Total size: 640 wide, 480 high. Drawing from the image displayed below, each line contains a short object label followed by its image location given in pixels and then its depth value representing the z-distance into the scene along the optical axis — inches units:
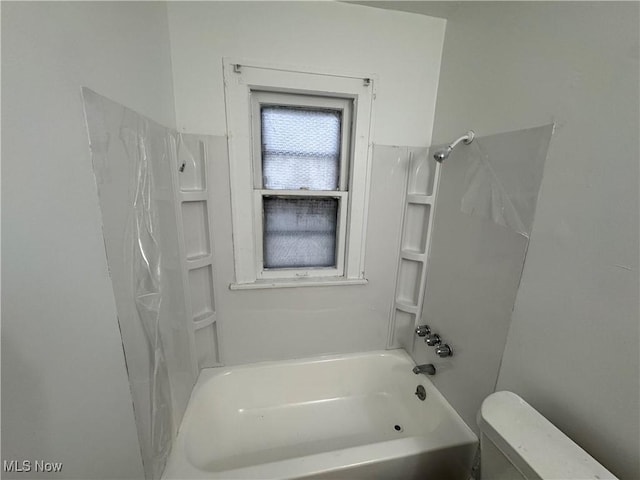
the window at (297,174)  49.6
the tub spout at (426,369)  55.3
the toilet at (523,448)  24.1
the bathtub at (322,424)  40.5
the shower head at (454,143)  43.5
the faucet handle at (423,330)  55.8
